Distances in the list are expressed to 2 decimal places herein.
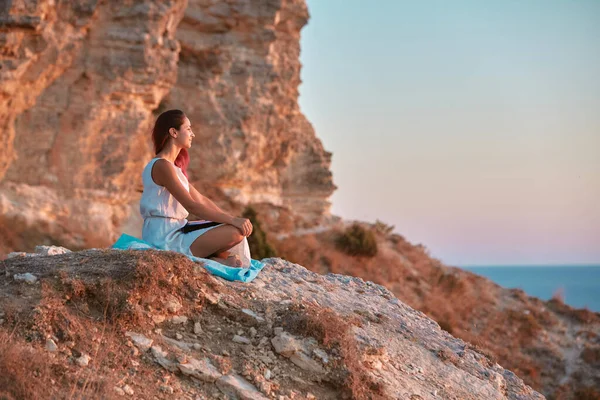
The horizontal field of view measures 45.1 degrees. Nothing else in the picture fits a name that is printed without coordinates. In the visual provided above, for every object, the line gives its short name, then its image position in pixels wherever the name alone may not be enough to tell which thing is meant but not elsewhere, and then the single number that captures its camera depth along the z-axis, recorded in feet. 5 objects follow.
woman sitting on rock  20.84
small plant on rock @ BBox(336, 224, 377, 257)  81.56
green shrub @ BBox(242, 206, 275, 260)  72.90
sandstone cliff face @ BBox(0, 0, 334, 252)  60.39
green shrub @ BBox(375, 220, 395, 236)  95.62
